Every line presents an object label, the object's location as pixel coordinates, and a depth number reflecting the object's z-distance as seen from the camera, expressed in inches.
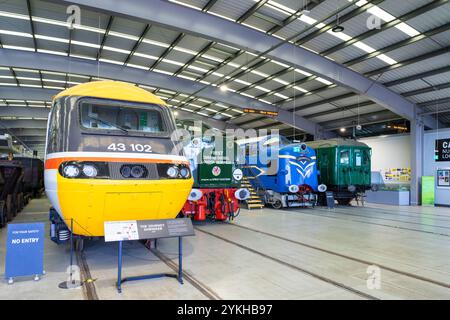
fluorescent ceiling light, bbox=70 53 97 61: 617.7
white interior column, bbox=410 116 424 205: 631.2
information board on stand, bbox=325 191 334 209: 549.6
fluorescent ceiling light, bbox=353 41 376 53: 483.8
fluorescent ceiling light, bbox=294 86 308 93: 690.2
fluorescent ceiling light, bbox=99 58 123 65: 644.7
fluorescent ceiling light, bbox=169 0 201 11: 430.3
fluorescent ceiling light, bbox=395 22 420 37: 424.5
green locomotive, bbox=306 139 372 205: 555.8
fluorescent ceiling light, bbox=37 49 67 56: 592.1
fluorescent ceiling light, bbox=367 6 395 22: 398.3
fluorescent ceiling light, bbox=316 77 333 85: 633.7
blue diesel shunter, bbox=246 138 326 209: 511.8
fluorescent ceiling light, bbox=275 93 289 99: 752.5
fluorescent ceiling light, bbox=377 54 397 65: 512.8
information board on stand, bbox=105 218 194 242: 150.0
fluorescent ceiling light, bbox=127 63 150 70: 663.6
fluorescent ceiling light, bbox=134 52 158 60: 602.9
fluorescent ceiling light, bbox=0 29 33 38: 507.8
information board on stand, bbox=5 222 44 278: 156.5
